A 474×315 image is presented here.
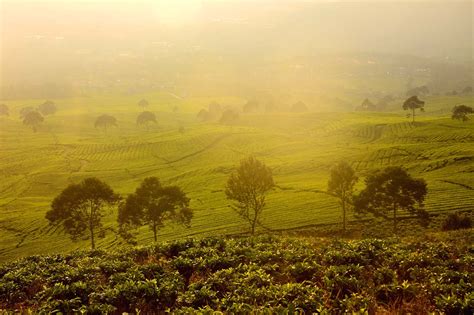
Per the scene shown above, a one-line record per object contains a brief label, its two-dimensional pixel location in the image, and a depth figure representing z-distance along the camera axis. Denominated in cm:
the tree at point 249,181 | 5956
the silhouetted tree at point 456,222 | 5600
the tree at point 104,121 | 19538
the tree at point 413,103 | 16938
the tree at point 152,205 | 5800
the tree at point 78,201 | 5606
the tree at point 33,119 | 19075
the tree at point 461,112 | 14538
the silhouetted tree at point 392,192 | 5975
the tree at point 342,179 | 6253
